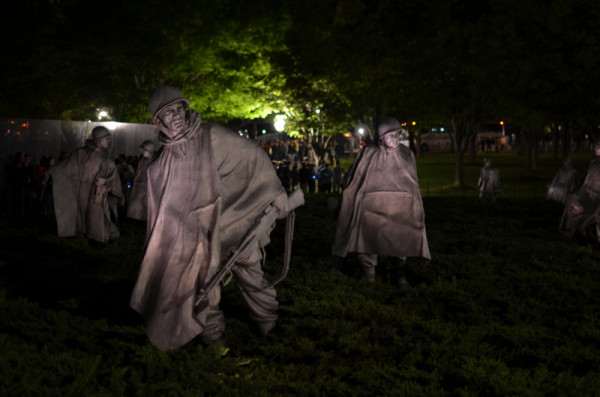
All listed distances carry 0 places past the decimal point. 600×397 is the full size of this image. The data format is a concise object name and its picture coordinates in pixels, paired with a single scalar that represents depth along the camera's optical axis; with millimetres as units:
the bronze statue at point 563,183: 18031
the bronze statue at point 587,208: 11742
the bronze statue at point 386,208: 8898
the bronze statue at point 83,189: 11688
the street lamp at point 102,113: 48750
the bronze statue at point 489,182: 21992
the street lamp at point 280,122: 32394
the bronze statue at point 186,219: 5430
